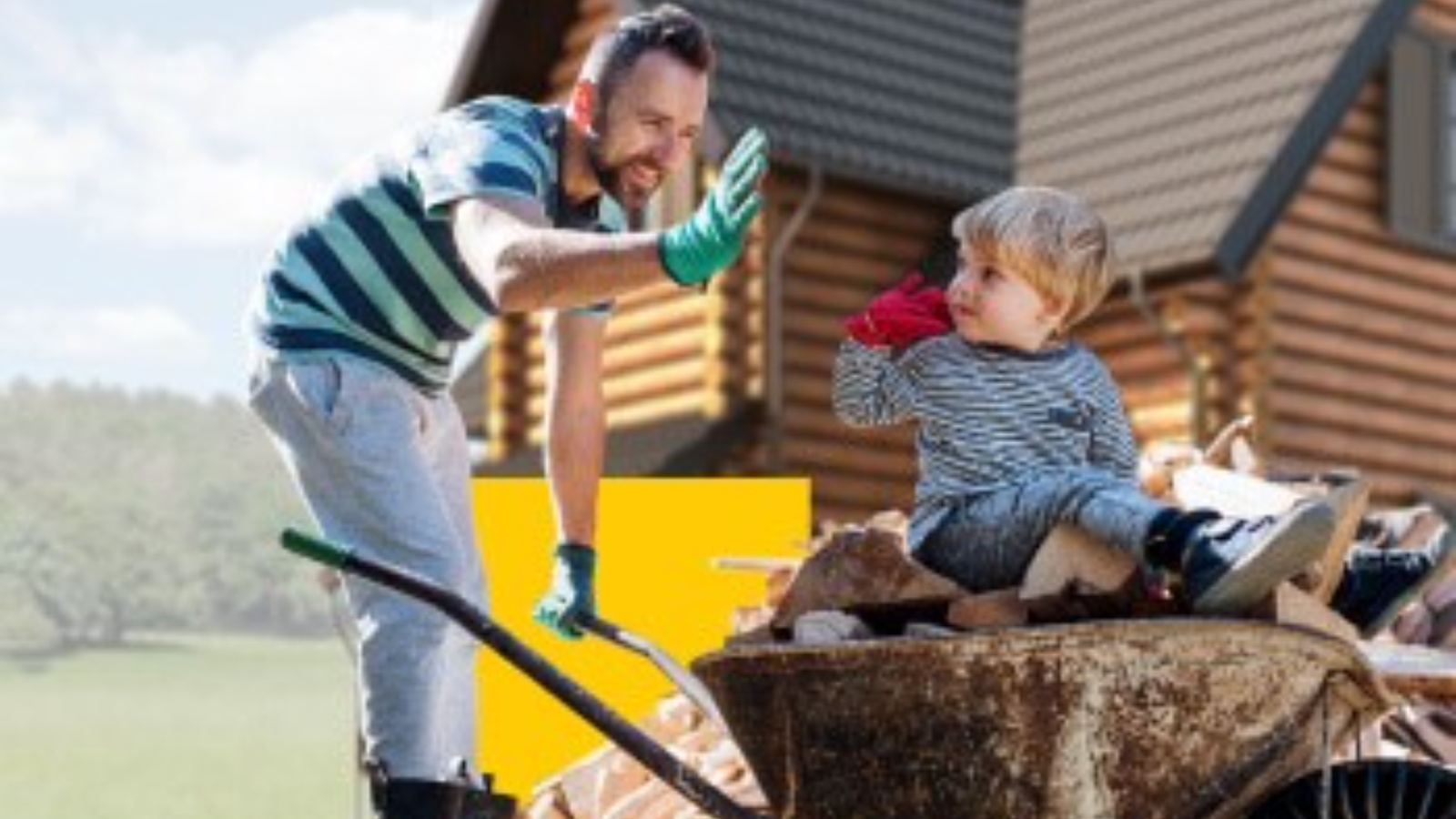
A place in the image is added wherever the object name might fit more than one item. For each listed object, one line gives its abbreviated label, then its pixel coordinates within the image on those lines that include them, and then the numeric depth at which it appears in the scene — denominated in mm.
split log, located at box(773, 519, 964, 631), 4348
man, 4637
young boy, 4289
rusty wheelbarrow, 4051
